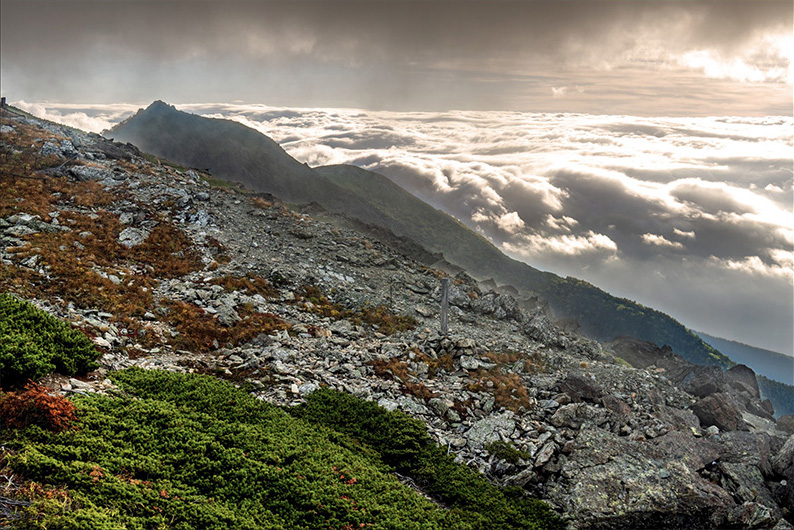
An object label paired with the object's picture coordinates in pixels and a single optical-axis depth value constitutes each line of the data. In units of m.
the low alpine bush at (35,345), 10.72
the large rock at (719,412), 25.36
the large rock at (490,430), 16.03
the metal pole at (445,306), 29.34
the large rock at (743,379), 49.28
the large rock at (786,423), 39.02
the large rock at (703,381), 33.35
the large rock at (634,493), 12.97
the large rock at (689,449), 15.91
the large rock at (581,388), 21.38
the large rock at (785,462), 17.16
